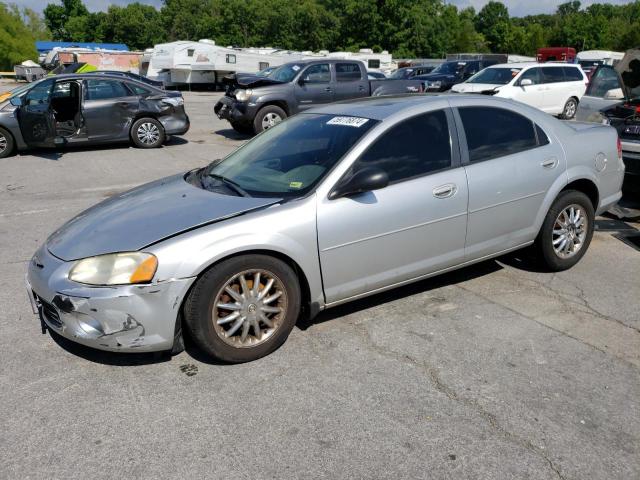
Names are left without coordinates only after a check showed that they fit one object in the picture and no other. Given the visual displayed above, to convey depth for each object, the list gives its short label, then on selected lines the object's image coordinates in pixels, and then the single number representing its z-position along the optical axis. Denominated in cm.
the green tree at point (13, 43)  6450
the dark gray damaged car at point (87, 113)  1121
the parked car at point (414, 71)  2729
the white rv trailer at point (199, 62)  3331
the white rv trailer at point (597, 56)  3769
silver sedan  329
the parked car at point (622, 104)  691
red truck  3912
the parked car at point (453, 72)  2205
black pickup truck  1329
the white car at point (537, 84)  1535
